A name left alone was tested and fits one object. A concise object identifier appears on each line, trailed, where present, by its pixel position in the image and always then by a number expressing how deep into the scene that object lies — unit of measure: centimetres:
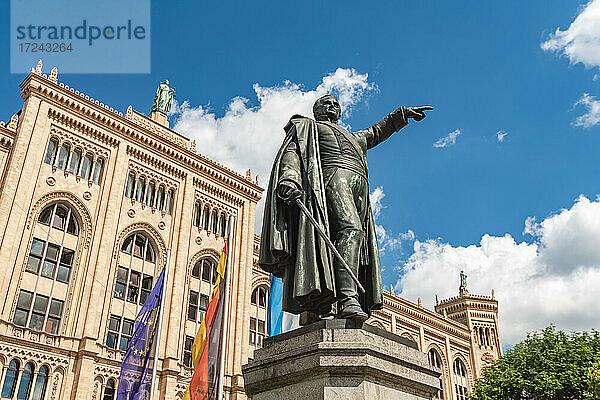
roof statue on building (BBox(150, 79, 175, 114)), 3606
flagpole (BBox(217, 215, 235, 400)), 1401
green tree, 2512
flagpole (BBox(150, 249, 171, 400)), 1534
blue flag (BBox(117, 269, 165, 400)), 1620
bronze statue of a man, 461
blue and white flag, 2108
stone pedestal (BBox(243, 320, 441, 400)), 384
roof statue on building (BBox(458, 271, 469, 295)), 5921
